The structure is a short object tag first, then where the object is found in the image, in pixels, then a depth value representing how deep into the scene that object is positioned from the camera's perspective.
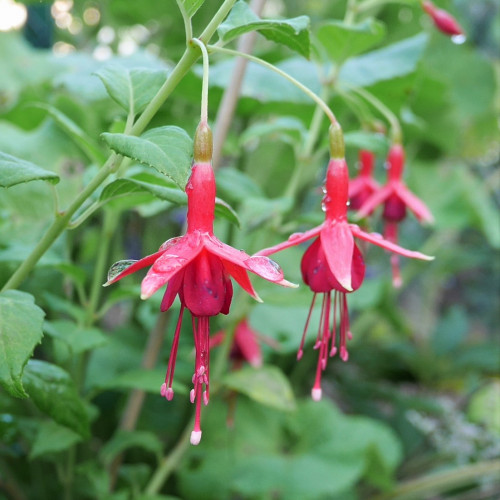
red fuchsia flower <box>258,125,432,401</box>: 0.37
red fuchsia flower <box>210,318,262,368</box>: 0.67
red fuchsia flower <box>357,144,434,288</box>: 0.56
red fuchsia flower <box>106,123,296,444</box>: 0.31
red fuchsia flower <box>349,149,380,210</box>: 0.63
